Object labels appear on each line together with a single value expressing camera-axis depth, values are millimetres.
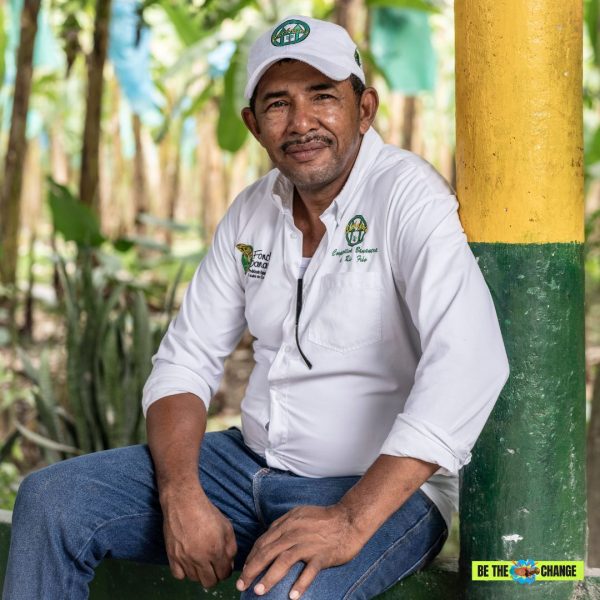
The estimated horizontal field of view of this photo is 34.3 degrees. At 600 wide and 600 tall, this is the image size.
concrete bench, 2283
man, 1970
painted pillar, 2113
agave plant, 4012
